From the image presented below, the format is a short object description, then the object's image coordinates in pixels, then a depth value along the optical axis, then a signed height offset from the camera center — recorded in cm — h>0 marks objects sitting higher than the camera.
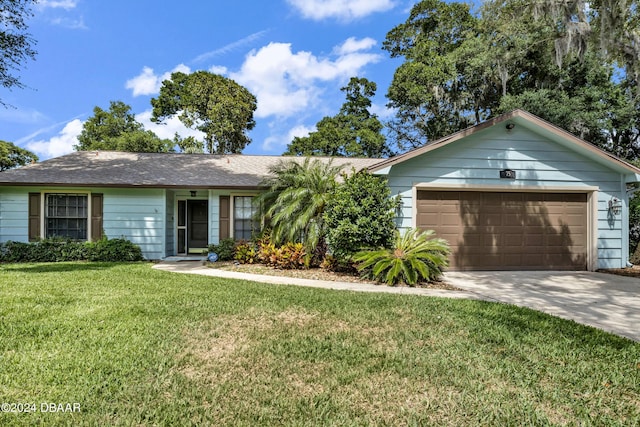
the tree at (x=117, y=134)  2480 +654
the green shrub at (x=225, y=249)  990 -111
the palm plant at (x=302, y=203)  830 +25
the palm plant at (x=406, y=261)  658 -99
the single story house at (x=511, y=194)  856 +52
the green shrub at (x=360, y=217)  736 -9
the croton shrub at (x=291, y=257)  836 -113
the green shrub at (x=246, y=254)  934 -120
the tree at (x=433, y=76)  1909 +803
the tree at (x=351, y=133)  2390 +606
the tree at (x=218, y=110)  2444 +779
